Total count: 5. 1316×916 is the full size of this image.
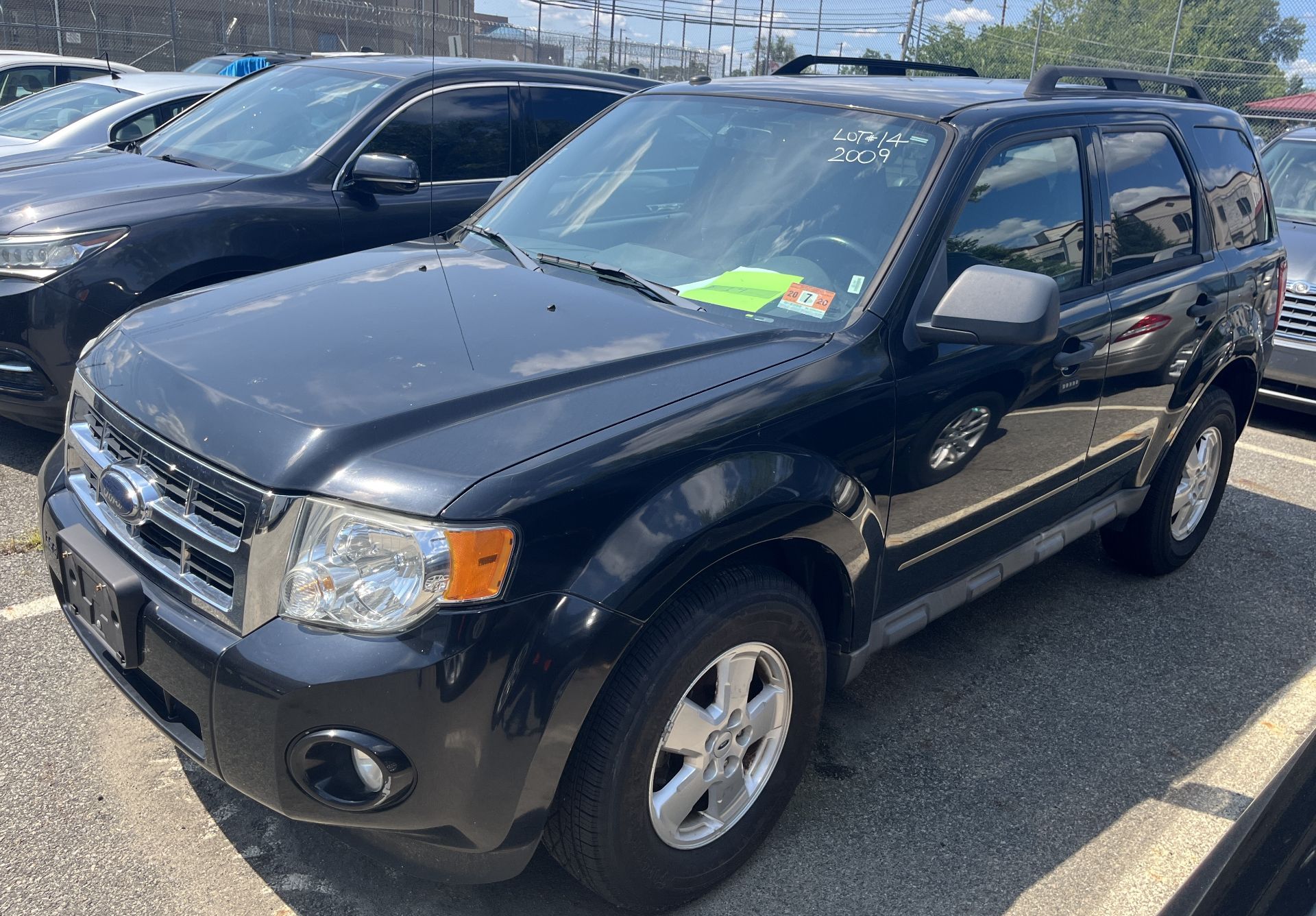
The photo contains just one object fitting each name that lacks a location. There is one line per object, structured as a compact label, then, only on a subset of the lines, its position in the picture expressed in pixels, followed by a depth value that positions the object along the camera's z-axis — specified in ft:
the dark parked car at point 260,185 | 14.44
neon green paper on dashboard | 9.61
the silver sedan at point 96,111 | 26.05
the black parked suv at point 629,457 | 6.70
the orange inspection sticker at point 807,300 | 9.41
